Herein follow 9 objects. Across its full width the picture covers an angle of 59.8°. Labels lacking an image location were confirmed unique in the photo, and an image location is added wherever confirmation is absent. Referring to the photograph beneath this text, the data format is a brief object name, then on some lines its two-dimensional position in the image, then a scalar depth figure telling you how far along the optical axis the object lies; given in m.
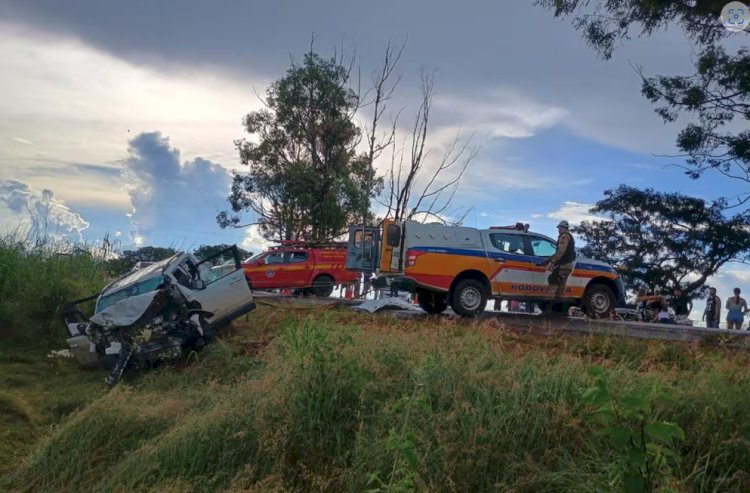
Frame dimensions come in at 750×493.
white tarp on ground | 13.66
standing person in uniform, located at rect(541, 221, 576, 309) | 12.95
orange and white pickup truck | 13.05
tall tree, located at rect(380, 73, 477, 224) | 26.66
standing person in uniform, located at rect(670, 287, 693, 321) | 20.78
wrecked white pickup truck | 9.17
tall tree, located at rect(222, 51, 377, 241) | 29.19
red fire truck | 22.48
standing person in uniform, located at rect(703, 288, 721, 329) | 16.84
